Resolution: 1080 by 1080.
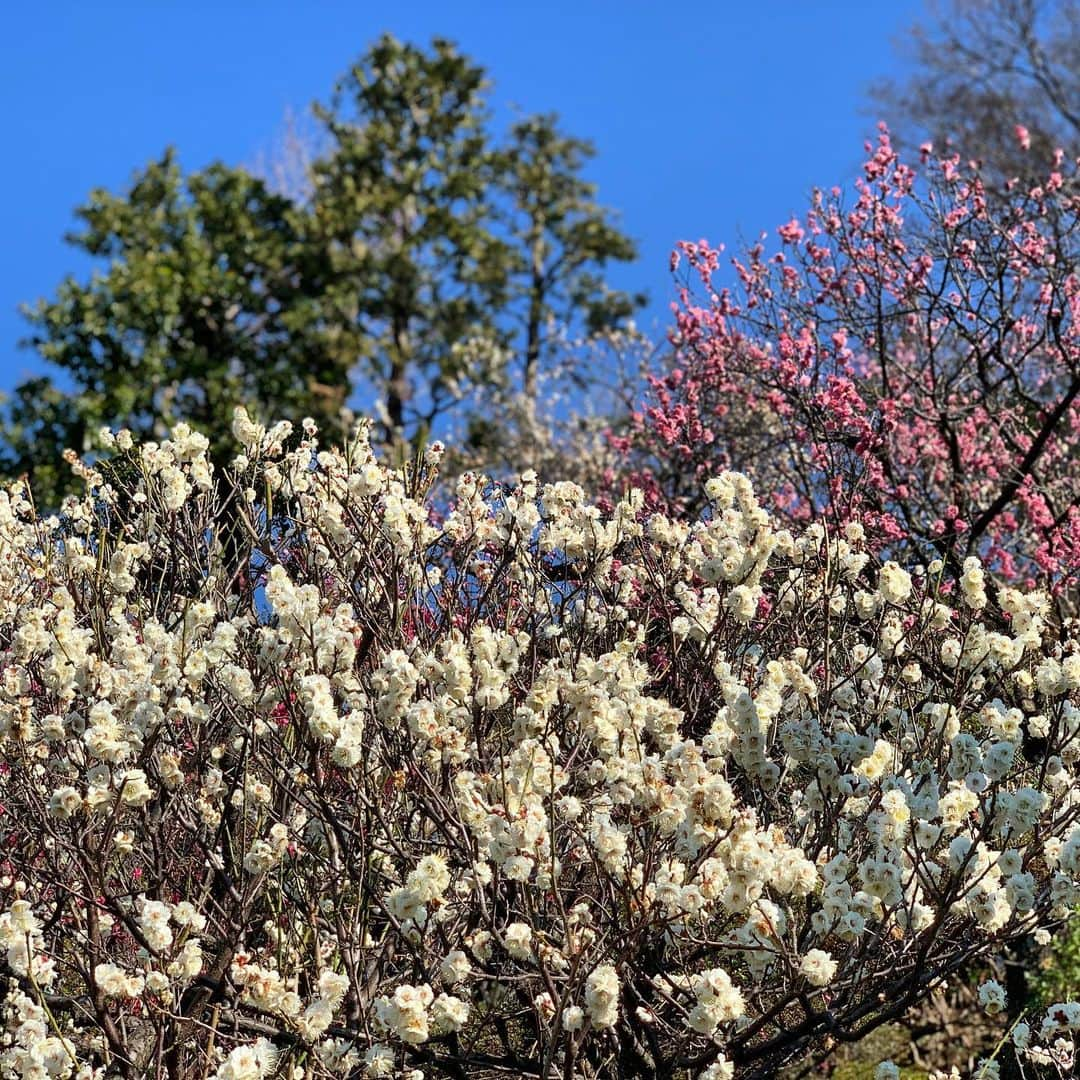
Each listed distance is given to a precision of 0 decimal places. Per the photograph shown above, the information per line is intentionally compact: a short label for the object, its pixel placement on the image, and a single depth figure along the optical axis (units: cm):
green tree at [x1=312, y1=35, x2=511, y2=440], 2141
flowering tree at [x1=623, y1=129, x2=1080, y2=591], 736
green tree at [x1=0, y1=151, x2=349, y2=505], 1764
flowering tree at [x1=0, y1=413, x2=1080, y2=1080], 339
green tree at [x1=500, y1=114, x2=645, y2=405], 2300
